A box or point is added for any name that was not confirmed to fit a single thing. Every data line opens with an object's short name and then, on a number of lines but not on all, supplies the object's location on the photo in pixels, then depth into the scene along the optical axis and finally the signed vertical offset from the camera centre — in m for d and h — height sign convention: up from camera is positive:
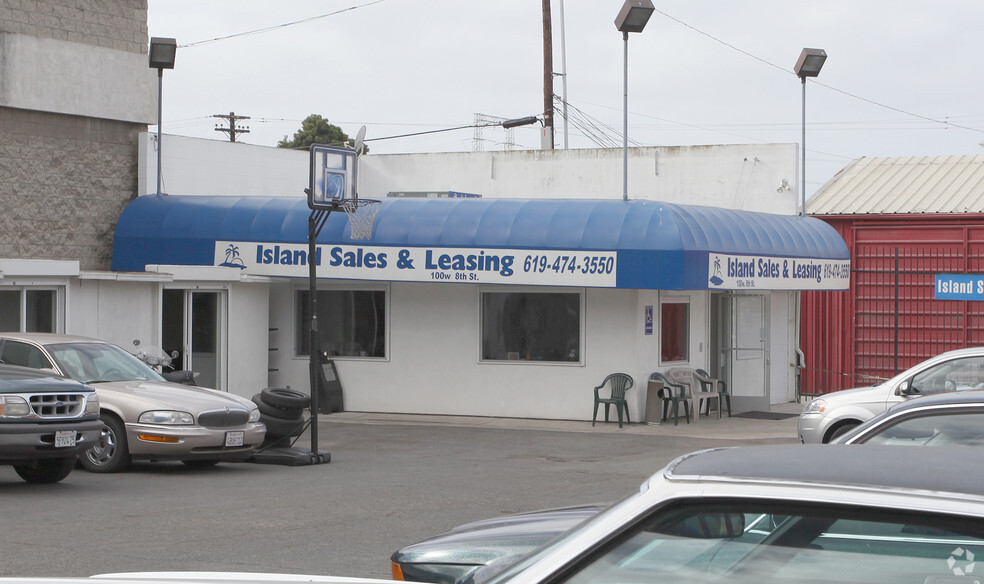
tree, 70.50 +10.31
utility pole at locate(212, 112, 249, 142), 67.00 +10.07
